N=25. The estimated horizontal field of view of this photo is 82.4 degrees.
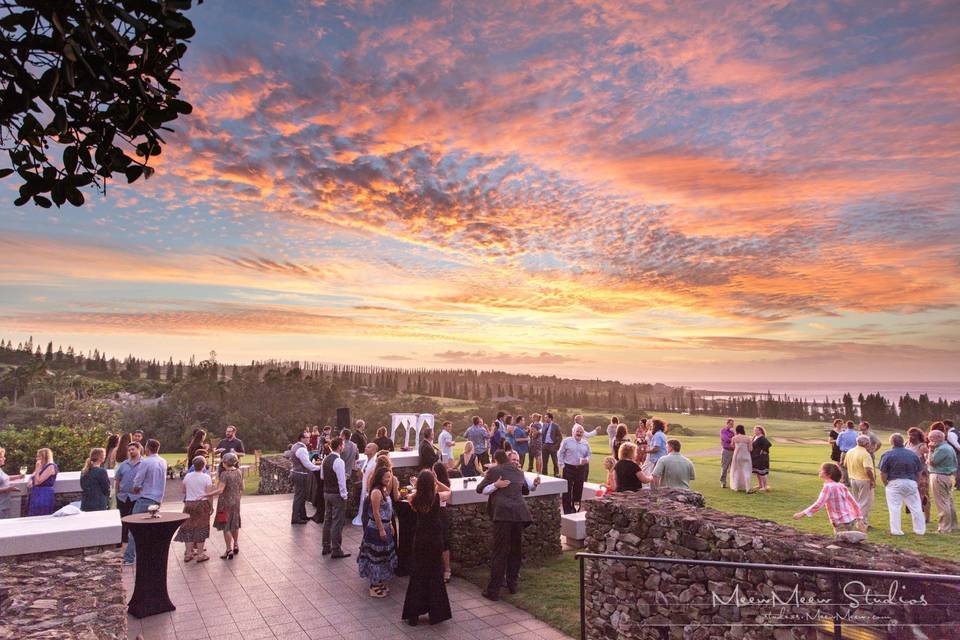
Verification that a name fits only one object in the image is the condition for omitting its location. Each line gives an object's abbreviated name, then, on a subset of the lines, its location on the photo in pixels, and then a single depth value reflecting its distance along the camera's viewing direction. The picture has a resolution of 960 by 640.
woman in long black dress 6.86
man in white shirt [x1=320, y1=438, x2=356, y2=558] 9.34
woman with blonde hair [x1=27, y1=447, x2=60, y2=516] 8.93
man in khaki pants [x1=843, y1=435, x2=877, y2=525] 10.15
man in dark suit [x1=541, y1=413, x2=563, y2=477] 16.05
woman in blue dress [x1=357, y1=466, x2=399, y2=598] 7.76
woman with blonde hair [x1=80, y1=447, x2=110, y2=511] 8.80
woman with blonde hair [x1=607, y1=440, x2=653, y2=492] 9.02
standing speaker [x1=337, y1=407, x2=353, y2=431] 18.80
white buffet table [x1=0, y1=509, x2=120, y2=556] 5.41
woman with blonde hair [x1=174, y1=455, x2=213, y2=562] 8.99
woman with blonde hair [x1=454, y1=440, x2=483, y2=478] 11.26
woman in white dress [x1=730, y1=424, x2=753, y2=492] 14.30
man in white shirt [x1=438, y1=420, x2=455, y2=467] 15.27
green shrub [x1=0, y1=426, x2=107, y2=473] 18.44
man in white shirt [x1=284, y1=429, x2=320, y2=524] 11.41
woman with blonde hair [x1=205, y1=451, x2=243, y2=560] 9.43
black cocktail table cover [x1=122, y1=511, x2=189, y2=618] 6.99
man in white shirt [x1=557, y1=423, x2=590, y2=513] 12.05
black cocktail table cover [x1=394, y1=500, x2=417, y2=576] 8.47
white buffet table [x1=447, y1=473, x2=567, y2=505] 9.18
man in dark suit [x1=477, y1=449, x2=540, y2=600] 7.87
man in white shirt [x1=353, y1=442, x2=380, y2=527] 8.91
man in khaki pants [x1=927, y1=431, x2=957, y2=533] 9.80
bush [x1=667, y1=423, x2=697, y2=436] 30.98
